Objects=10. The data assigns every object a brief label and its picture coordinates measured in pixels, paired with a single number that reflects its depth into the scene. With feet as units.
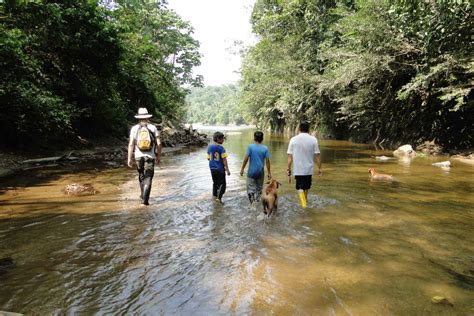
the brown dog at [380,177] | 36.06
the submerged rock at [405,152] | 60.54
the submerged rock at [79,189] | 28.22
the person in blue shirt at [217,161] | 26.03
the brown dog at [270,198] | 22.28
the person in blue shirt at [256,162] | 23.89
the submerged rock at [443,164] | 45.50
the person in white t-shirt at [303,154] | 24.04
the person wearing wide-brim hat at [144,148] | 24.53
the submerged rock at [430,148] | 61.72
